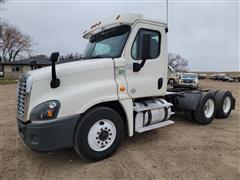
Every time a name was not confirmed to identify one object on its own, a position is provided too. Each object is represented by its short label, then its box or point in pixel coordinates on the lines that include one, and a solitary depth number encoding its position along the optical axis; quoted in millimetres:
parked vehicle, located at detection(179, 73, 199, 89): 22797
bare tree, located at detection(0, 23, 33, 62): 48888
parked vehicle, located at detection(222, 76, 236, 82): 44016
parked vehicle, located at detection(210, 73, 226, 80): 47938
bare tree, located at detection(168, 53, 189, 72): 79806
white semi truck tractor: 3094
